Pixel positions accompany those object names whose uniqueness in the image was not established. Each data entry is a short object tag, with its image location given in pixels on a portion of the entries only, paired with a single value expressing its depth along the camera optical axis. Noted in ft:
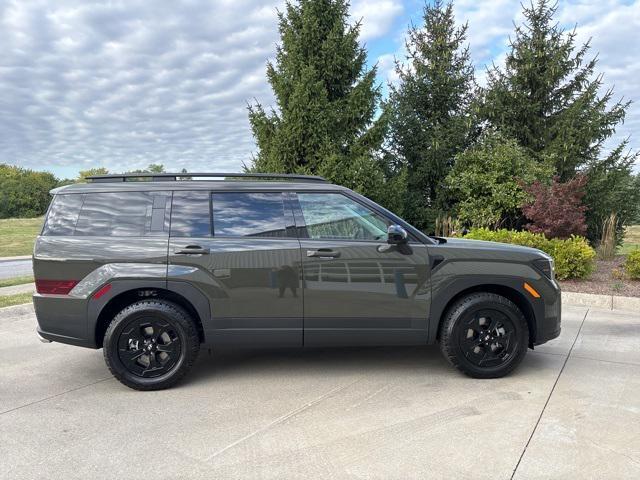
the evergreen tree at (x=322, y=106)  37.76
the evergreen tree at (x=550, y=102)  43.55
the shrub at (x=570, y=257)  27.43
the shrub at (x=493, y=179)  41.37
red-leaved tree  33.65
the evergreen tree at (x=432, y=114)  46.32
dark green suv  13.56
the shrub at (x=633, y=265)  26.63
